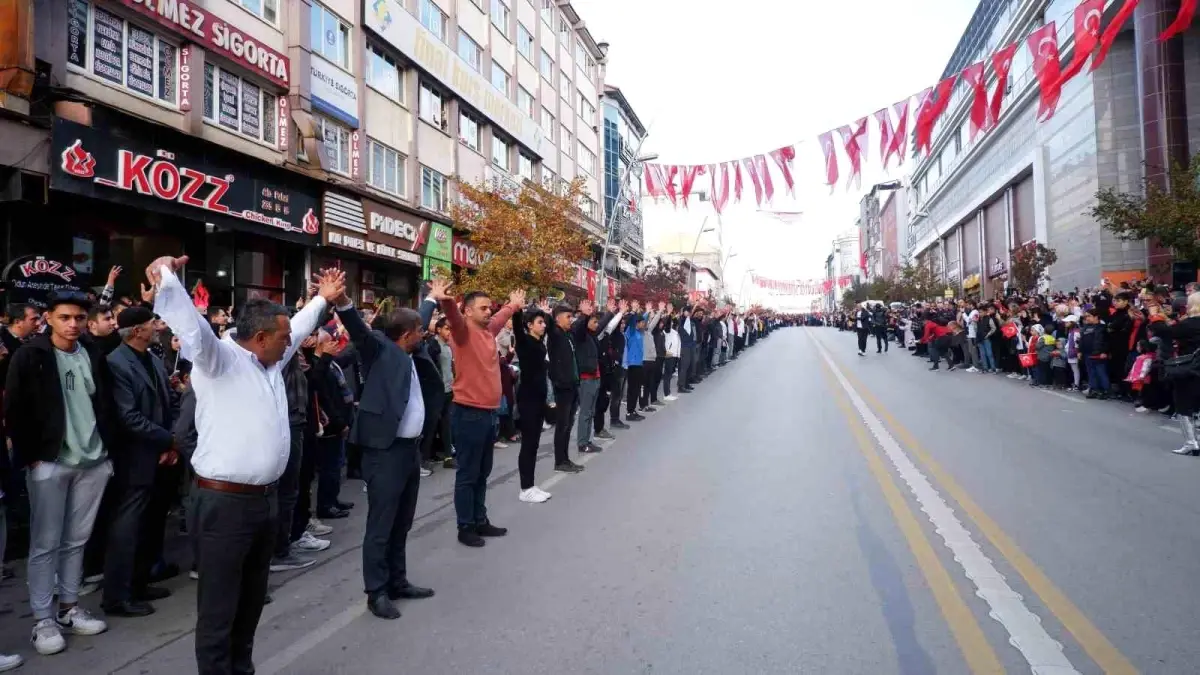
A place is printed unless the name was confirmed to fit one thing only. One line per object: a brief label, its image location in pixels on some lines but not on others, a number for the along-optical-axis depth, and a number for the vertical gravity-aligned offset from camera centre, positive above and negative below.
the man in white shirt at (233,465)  3.12 -0.44
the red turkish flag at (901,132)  17.30 +4.67
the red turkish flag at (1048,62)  14.43 +5.10
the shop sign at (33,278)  11.09 +1.23
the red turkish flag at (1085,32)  13.55 +5.46
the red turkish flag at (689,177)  22.61 +4.92
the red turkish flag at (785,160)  19.75 +4.66
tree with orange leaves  22.82 +3.30
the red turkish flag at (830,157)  18.61 +4.40
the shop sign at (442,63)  21.70 +9.23
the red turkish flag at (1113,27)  12.86 +5.30
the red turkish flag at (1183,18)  13.00 +5.55
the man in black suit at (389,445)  4.48 -0.54
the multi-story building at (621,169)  52.44 +12.42
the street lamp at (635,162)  26.95 +6.34
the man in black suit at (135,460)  4.59 -0.62
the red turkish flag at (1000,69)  15.26 +5.33
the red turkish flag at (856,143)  18.09 +4.61
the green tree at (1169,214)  18.16 +2.90
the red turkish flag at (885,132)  17.70 +4.76
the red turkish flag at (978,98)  15.85 +4.91
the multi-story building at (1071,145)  30.81 +9.39
